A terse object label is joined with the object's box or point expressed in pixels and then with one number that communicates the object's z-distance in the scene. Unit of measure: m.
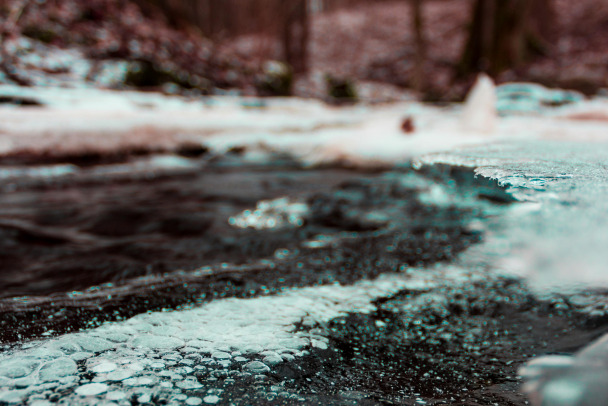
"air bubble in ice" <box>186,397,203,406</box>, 0.63
